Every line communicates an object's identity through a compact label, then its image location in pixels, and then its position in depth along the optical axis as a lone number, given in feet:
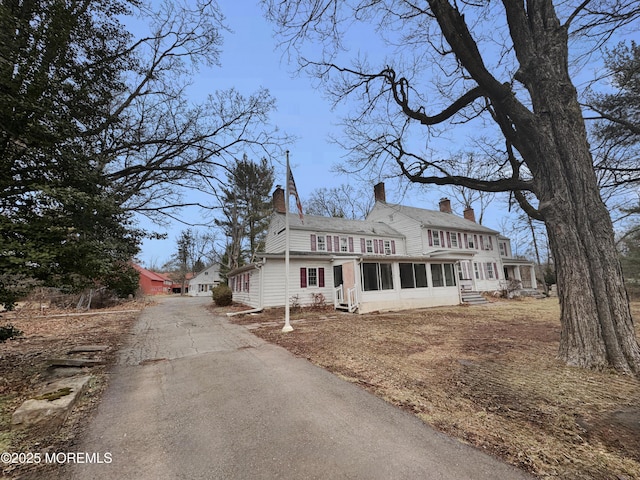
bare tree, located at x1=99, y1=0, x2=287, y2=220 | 26.25
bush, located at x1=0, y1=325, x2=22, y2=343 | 14.94
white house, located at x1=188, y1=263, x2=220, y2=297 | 153.07
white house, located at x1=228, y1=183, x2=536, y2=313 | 47.52
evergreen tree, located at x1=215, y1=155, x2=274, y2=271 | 84.99
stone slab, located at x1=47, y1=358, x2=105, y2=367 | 16.16
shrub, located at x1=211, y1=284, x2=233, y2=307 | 63.57
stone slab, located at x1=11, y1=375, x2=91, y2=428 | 9.68
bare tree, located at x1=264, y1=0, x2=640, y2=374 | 15.40
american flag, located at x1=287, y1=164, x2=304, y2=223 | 31.15
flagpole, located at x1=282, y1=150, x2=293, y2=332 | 29.25
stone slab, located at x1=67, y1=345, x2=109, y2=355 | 20.35
